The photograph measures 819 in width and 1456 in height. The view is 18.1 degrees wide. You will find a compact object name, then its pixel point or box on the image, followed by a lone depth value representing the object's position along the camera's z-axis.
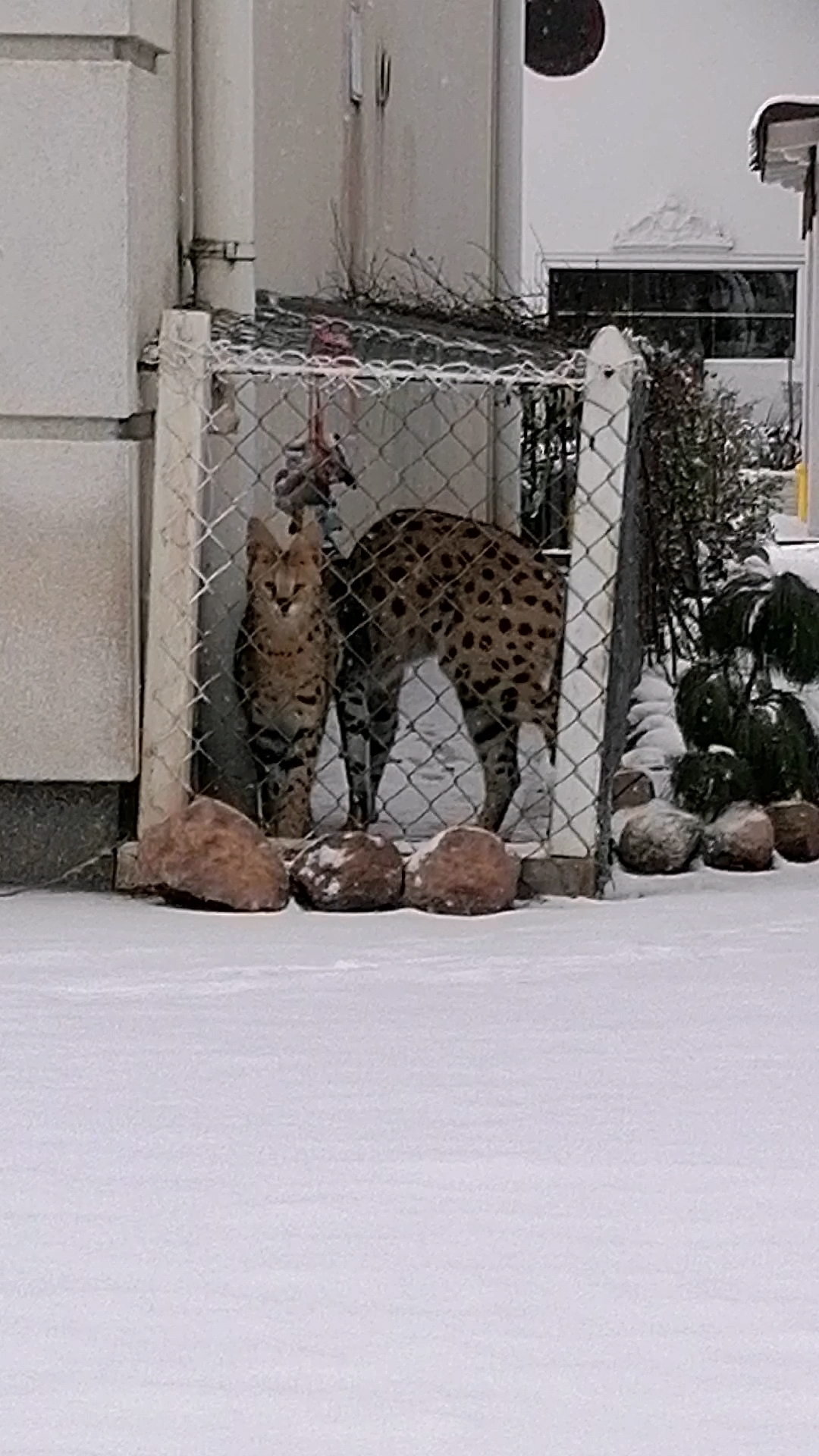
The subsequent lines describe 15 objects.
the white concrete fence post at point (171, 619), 5.83
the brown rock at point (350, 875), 5.64
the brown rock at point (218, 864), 5.60
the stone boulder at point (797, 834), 6.59
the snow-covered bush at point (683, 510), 8.42
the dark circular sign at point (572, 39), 24.62
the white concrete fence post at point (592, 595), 5.82
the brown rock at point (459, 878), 5.66
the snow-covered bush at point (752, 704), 6.76
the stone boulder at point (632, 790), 7.02
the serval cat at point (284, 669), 6.15
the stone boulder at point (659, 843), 6.32
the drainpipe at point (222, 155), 6.26
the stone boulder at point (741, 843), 6.38
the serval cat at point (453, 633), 6.42
